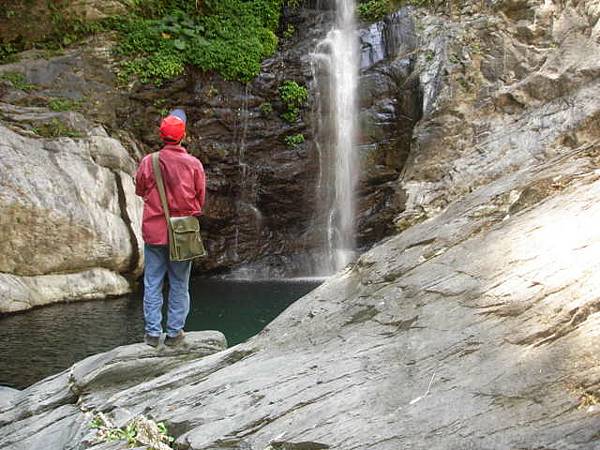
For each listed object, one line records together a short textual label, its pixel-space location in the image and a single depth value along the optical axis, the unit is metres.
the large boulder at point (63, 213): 9.88
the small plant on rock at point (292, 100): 12.76
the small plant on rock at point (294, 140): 12.77
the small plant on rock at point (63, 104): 11.56
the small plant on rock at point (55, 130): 10.98
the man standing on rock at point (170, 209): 4.61
